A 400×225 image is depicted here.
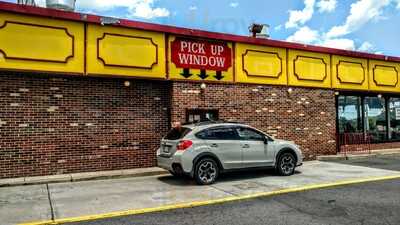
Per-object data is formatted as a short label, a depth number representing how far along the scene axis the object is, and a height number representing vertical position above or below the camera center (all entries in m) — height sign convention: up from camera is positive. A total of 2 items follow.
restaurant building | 11.49 +1.39
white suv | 10.45 -0.62
